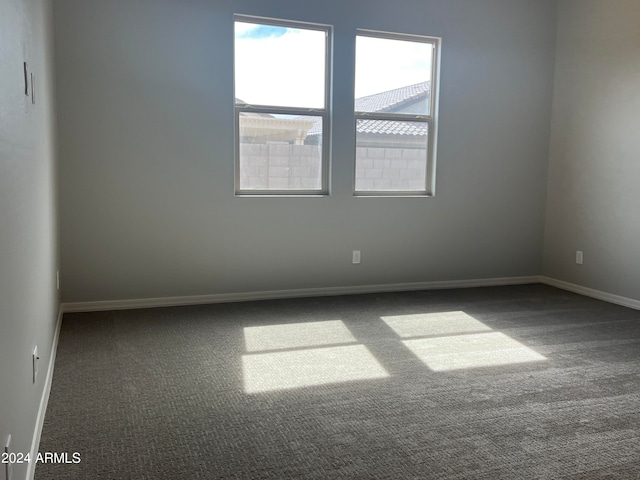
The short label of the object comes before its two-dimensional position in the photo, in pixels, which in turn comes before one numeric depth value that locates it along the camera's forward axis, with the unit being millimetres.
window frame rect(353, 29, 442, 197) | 4691
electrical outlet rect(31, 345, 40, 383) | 2161
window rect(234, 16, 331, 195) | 4363
